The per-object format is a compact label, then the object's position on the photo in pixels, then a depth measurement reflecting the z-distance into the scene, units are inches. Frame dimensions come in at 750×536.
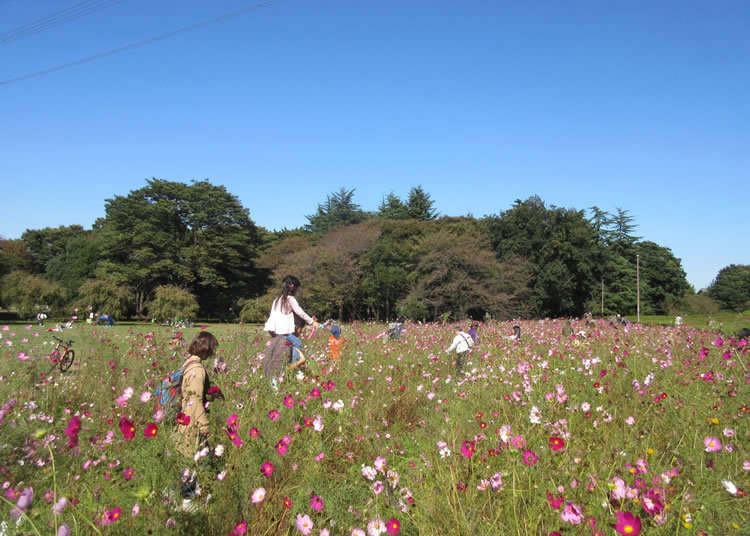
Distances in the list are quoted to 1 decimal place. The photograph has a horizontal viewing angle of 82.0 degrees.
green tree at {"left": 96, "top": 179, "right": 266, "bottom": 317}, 1540.4
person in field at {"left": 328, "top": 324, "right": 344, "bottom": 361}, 252.4
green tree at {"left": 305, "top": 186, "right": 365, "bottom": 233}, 2020.2
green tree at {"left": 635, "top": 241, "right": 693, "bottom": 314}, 1898.4
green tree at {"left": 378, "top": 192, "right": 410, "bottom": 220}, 1988.2
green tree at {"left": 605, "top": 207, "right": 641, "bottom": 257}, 2038.6
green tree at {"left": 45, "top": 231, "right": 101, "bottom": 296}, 1727.4
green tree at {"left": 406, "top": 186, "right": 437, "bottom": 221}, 1994.3
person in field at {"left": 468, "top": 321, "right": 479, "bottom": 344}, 316.4
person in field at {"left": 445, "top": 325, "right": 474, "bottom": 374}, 283.3
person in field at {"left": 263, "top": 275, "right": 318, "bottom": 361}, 205.2
